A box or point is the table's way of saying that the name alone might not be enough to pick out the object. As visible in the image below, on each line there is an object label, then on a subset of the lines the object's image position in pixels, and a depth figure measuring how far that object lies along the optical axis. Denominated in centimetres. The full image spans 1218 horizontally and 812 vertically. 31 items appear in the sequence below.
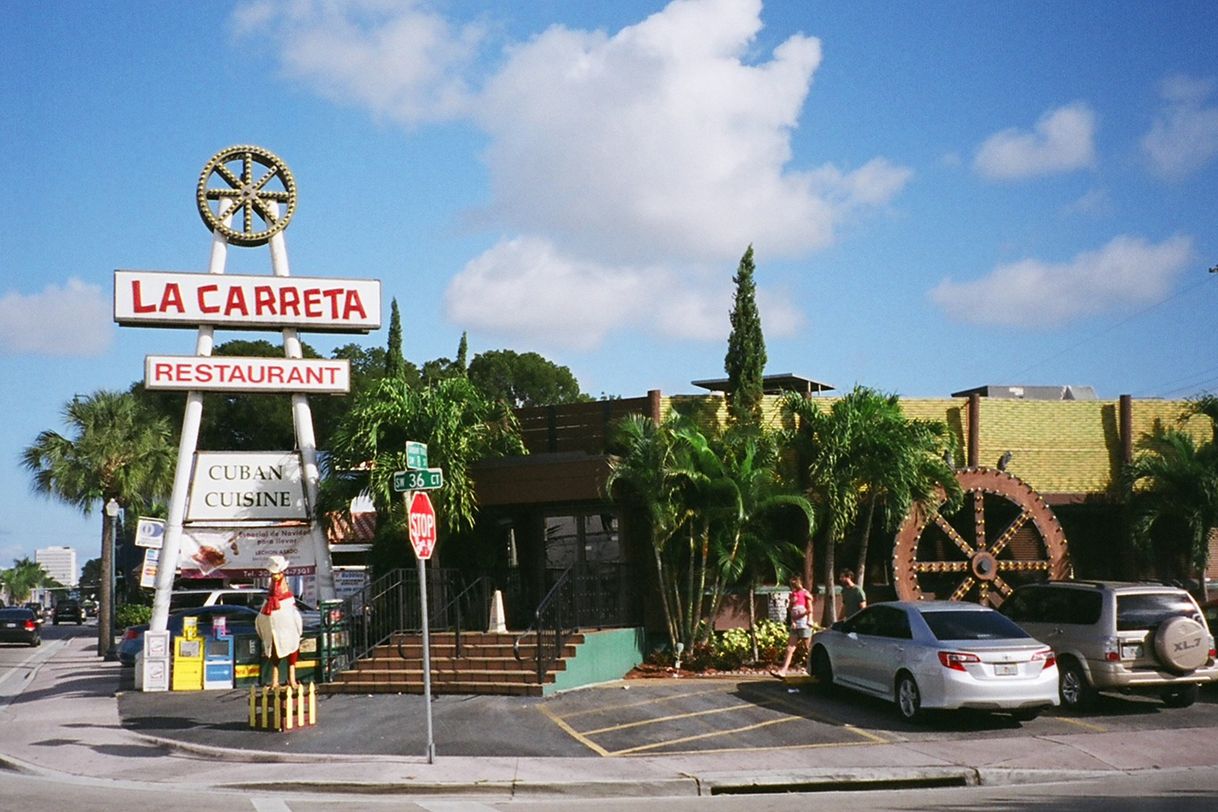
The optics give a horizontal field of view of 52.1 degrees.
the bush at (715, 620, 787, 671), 1977
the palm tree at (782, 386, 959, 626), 2039
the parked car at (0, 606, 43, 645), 4088
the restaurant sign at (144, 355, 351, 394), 2084
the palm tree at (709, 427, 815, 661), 1953
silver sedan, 1477
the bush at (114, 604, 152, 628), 4088
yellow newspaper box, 2052
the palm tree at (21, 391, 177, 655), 3781
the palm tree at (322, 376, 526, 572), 2064
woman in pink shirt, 1889
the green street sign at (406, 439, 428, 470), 1390
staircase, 1781
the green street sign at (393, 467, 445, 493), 1384
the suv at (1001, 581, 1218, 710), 1582
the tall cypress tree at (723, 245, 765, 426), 2167
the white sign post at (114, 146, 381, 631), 2073
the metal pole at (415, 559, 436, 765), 1349
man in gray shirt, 1989
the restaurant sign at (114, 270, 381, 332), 2059
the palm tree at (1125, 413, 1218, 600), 2202
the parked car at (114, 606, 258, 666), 2428
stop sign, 1387
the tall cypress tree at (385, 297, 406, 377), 4644
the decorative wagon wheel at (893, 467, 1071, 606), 2178
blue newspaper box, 2056
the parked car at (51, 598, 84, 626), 6900
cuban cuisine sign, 2136
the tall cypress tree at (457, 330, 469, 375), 4883
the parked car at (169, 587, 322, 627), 3278
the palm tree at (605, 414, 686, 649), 1944
